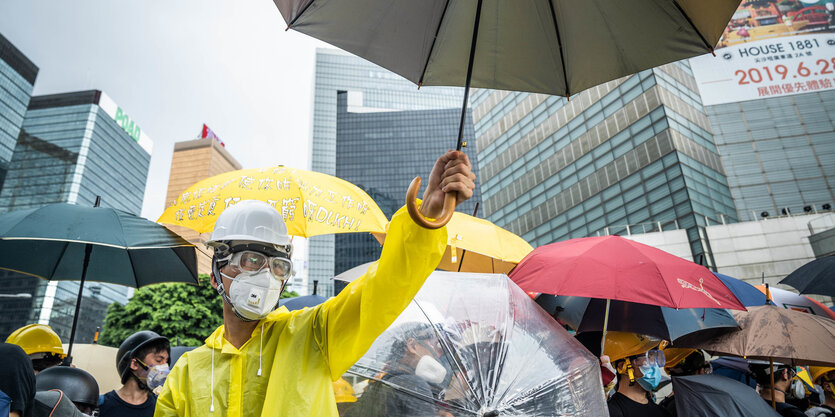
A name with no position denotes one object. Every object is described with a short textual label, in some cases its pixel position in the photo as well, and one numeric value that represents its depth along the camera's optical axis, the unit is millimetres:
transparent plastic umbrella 2559
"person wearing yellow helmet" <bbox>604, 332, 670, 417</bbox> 4273
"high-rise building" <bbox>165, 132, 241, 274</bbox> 136500
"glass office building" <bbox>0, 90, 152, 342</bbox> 92438
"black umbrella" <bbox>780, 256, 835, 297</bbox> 6589
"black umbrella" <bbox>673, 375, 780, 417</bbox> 3896
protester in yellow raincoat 1773
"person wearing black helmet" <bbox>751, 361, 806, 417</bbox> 5454
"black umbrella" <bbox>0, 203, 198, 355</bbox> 4348
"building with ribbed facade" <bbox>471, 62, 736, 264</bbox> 35344
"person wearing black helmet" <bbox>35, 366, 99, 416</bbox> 3654
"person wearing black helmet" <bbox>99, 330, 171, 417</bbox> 4266
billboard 41469
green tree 29469
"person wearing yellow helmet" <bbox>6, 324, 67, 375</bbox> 4996
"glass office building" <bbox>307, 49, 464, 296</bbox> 129125
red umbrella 4023
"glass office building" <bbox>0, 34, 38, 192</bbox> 82938
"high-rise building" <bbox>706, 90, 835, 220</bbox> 38344
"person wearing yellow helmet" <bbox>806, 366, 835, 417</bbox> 6469
